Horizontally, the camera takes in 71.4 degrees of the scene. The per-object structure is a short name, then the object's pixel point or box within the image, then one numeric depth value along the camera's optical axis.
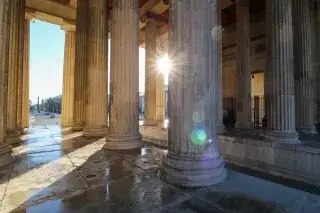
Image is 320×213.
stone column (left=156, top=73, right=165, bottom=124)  22.02
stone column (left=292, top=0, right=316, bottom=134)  11.23
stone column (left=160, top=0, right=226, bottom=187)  4.23
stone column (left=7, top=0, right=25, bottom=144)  8.28
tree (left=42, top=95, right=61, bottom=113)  81.62
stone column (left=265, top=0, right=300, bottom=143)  7.94
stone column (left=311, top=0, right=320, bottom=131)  14.94
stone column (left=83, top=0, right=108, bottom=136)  9.84
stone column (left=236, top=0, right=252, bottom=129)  15.05
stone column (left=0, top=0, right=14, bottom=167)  5.34
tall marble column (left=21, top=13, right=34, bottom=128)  15.89
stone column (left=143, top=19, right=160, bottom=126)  18.47
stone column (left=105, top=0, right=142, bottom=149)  7.40
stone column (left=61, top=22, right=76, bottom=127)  15.98
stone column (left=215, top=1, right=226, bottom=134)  11.49
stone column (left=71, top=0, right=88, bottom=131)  12.98
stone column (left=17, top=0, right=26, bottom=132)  9.96
